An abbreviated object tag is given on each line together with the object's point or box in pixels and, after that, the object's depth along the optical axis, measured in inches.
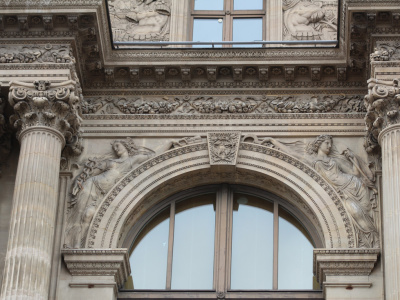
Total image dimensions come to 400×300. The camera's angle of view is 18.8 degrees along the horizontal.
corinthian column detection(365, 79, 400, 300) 868.0
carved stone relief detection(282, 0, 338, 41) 1066.7
